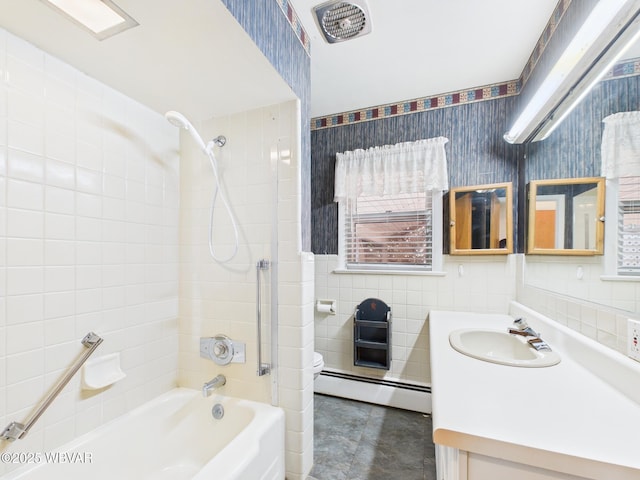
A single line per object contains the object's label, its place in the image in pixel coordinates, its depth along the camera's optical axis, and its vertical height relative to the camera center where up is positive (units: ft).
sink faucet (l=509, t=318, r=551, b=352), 4.40 -1.63
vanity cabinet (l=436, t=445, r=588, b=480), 2.28 -1.91
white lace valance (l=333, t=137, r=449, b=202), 7.26 +1.86
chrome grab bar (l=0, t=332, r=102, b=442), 3.36 -2.08
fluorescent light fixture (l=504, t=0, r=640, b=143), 3.29 +2.45
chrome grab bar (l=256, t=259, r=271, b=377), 4.96 -1.38
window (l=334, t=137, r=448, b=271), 7.45 +0.93
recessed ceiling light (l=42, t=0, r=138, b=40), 3.12 +2.53
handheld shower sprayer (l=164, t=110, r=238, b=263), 5.26 +0.80
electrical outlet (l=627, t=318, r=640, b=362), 3.14 -1.11
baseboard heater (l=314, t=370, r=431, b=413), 7.37 -4.14
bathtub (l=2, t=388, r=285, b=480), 3.65 -3.17
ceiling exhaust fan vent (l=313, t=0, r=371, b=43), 4.68 +3.79
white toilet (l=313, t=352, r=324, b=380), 6.77 -3.06
